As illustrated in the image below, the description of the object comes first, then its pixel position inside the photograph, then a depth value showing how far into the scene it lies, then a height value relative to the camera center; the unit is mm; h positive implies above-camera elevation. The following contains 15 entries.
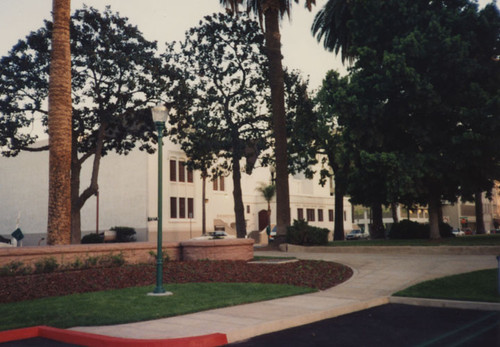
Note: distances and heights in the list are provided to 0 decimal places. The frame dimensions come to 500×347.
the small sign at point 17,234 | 29566 -459
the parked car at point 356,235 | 58350 -1912
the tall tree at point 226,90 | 31062 +8194
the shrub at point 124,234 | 42406 -852
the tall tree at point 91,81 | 27344 +7998
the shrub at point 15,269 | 13570 -1165
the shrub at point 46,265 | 14250 -1126
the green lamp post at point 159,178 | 11875 +1077
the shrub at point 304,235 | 25547 -759
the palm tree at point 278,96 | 25609 +6419
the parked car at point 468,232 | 73512 -2336
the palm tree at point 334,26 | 32219 +12971
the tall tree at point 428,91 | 23016 +6069
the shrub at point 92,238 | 38594 -1067
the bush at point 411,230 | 31906 -822
